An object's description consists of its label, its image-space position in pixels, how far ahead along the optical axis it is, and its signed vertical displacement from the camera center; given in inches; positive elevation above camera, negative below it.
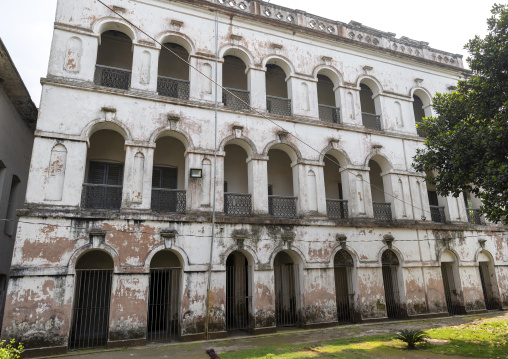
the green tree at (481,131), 337.1 +145.1
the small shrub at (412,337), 322.3 -57.1
